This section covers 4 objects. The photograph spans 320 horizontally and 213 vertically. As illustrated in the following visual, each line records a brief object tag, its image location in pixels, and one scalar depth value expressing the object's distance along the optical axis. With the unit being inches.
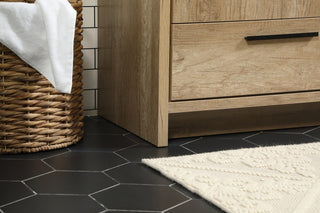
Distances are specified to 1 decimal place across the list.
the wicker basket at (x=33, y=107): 80.1
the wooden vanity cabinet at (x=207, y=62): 84.9
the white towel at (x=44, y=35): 77.5
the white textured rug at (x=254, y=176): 68.0
